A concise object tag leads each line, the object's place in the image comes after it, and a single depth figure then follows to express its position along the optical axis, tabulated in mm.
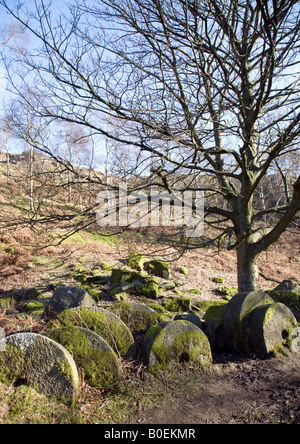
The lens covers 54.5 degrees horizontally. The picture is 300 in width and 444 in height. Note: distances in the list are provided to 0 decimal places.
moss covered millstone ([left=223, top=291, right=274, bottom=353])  4227
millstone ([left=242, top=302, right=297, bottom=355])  3974
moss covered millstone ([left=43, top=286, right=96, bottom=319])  5621
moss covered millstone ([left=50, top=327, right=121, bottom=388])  3170
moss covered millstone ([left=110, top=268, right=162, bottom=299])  8719
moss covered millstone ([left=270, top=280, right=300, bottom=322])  5141
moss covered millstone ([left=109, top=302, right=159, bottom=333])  4449
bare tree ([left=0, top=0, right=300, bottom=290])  4188
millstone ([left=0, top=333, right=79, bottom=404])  2715
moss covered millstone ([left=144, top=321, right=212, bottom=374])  3566
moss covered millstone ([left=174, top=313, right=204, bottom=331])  4848
